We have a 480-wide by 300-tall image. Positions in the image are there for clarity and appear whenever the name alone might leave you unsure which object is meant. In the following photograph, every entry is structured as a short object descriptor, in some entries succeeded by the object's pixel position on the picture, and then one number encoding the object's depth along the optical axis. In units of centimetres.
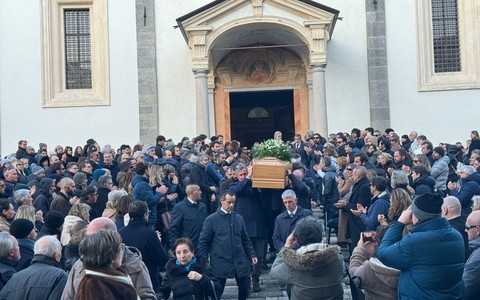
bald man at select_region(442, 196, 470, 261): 805
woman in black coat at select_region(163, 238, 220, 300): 789
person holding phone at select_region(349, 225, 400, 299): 682
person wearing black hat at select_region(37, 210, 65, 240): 834
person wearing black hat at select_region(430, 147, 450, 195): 1317
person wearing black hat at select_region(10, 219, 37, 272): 778
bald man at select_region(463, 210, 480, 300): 684
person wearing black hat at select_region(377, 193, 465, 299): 625
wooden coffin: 1120
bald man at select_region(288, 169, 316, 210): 1123
